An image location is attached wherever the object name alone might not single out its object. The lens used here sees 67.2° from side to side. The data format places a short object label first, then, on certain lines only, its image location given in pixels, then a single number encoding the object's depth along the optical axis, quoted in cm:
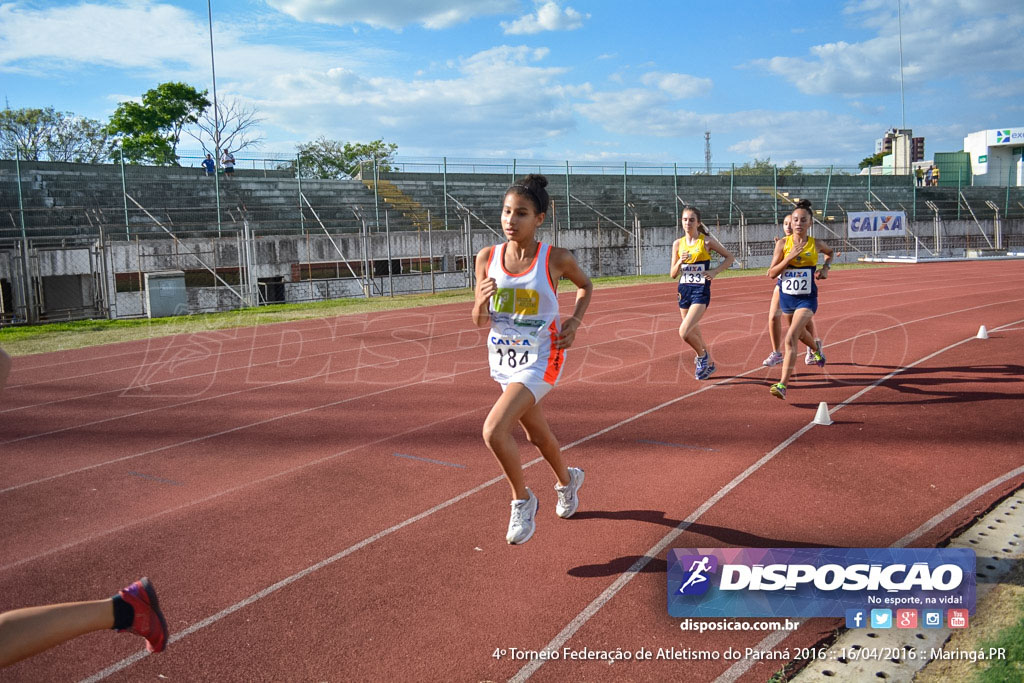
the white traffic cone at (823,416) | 668
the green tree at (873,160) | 9218
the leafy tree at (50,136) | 4388
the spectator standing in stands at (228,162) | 2858
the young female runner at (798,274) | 752
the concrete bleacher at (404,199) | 2467
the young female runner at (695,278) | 851
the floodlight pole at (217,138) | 4659
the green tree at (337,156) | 5815
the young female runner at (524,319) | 410
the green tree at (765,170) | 4306
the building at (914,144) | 5431
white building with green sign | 5953
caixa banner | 3503
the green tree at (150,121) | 4628
